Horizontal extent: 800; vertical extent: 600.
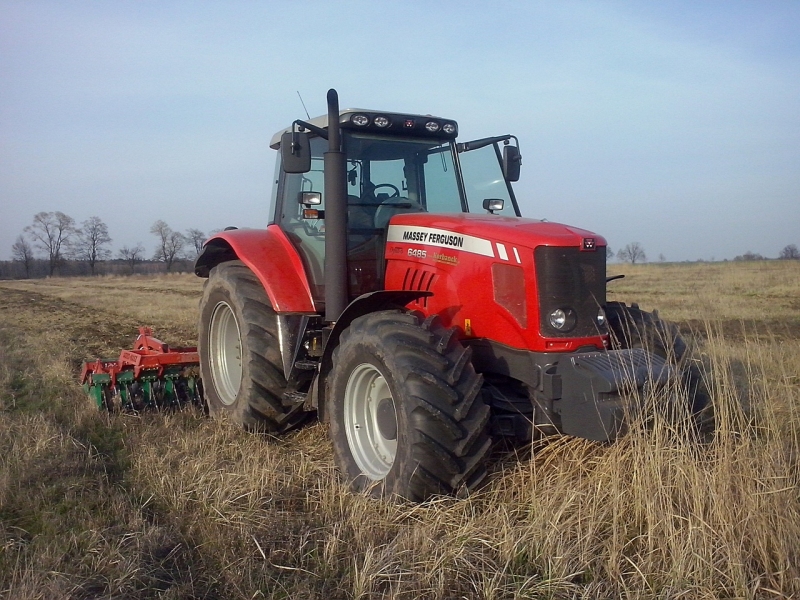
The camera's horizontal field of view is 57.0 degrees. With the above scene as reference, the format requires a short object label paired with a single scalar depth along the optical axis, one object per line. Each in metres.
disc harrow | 6.20
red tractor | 3.75
